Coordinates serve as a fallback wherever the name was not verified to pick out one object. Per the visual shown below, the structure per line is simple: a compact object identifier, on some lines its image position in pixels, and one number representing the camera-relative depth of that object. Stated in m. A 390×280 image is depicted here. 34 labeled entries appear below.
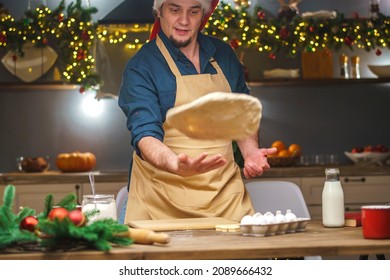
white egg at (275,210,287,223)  2.15
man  2.65
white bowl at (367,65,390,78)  5.43
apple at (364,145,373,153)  5.27
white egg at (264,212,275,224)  2.12
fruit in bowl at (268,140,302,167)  5.12
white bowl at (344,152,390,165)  5.21
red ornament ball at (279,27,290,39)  5.22
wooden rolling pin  1.92
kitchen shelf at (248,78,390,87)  5.40
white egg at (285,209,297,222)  2.18
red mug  1.99
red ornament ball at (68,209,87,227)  1.87
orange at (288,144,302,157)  5.20
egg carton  2.09
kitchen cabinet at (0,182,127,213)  4.96
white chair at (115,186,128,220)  2.88
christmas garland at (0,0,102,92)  5.23
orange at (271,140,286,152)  5.25
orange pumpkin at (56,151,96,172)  5.21
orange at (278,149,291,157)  5.16
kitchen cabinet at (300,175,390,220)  5.03
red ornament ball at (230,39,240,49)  5.26
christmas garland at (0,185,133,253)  1.82
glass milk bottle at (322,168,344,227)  2.31
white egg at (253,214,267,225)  2.10
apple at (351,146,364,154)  5.34
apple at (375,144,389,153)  5.25
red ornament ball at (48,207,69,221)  1.89
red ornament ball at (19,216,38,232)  1.93
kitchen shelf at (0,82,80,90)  5.32
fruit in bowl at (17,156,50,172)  5.23
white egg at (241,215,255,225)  2.10
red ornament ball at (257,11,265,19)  5.25
